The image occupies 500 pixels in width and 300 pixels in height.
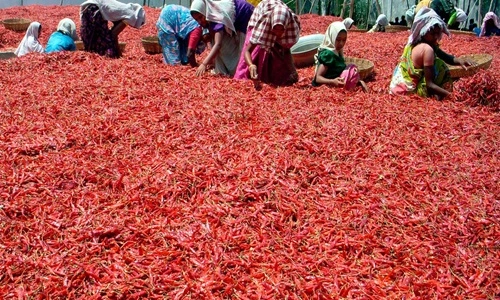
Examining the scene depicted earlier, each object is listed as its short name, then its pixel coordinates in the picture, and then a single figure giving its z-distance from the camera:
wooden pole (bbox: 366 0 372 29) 19.43
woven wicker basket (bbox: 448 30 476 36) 11.50
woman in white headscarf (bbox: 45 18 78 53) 6.83
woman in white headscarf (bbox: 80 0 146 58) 6.23
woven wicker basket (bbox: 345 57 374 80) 6.56
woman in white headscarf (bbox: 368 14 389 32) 14.27
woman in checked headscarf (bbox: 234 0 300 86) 4.58
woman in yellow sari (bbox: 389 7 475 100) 4.50
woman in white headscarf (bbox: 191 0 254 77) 5.15
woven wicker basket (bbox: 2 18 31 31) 12.13
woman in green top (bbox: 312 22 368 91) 4.95
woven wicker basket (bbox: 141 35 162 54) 8.28
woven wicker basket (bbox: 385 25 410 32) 12.94
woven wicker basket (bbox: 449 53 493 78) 5.75
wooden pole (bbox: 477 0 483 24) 15.79
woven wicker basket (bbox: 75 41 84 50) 8.11
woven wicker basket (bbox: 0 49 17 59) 8.33
